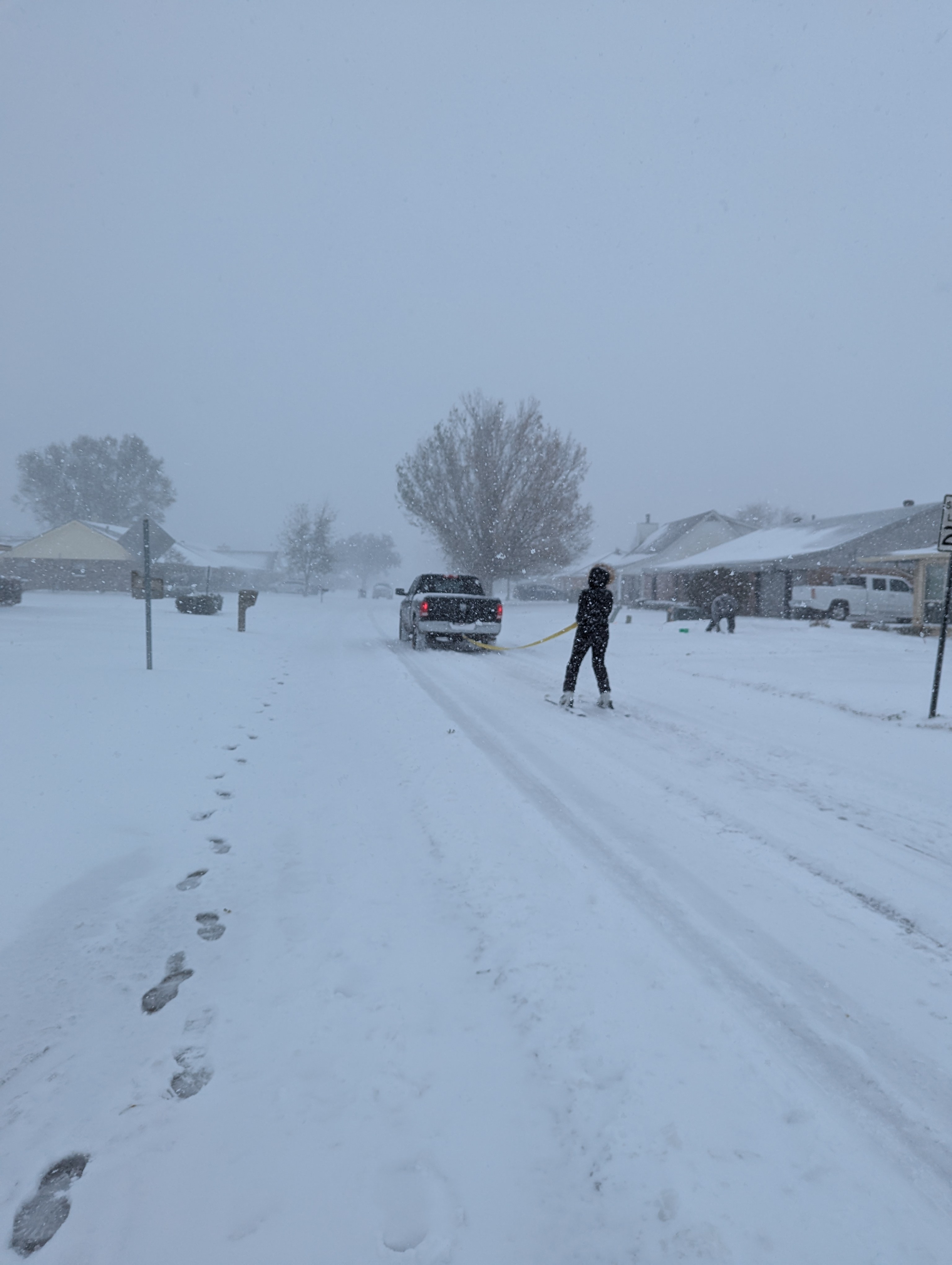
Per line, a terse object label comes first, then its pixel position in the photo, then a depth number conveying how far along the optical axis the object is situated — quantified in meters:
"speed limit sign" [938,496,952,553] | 7.18
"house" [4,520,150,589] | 45.12
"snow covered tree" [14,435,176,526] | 68.50
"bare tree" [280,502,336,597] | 64.88
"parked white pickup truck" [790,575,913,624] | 25.06
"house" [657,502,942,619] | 28.98
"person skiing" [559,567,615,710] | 7.82
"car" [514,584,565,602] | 49.88
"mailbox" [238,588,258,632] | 16.44
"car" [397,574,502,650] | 13.68
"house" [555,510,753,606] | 47.06
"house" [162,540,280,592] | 51.44
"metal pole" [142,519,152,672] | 8.22
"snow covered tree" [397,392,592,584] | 35.16
